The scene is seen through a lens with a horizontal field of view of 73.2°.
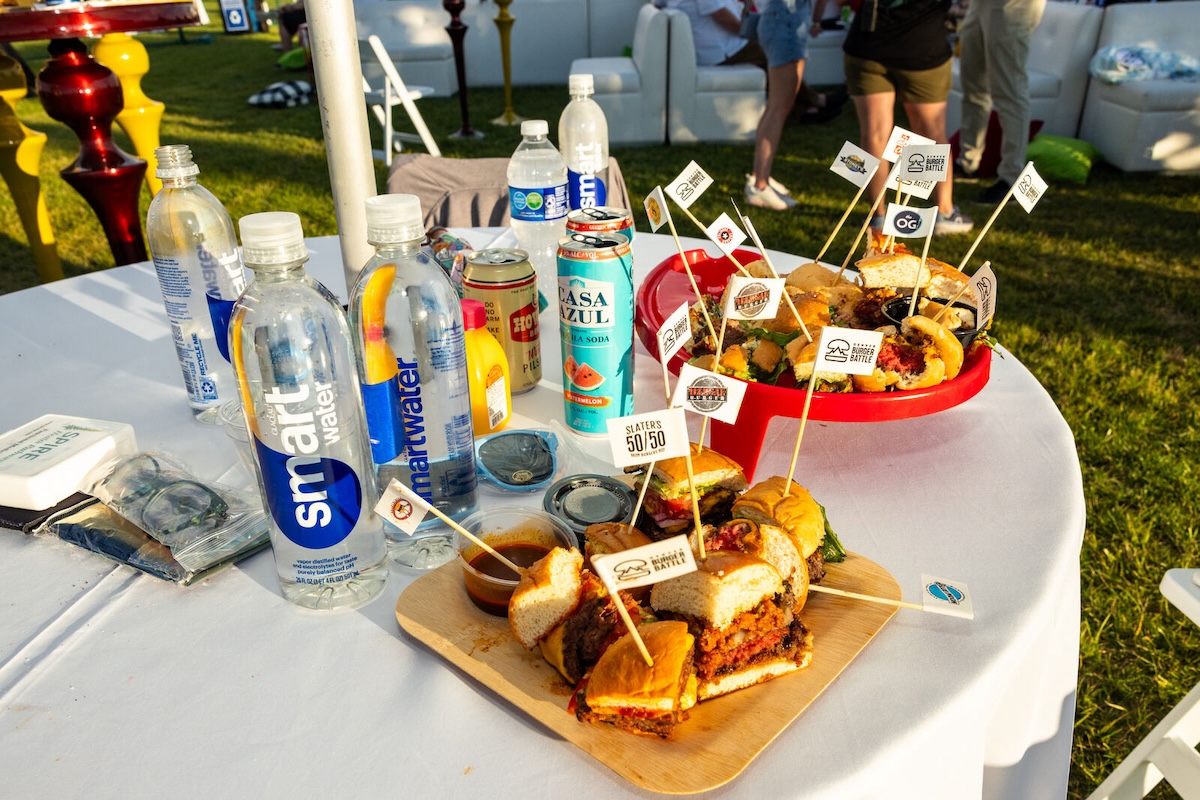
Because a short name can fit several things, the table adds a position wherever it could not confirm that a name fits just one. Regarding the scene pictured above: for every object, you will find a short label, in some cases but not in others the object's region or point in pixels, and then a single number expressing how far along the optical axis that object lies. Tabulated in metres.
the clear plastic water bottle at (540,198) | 1.77
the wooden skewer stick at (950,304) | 1.37
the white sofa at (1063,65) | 6.41
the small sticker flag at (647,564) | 0.77
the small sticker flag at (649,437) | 0.86
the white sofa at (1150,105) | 5.83
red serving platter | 1.22
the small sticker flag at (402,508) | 0.92
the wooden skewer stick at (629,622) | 0.76
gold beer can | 1.44
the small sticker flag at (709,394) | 1.00
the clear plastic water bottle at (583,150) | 1.83
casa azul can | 1.22
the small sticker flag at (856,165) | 1.45
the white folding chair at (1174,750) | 1.19
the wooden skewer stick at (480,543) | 0.91
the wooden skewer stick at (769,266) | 1.21
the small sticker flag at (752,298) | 1.12
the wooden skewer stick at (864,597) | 0.93
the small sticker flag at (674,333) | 1.09
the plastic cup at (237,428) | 1.34
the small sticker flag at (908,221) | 1.34
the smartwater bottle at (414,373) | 1.02
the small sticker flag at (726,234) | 1.34
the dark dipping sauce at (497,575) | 0.96
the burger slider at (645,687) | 0.78
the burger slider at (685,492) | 1.04
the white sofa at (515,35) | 9.05
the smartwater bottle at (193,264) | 1.34
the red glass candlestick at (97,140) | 2.39
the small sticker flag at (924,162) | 1.34
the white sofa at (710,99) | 7.12
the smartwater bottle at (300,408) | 0.91
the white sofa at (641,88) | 6.96
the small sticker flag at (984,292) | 1.32
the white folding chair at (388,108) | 4.25
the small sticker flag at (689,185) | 1.40
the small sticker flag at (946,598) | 0.93
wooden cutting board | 0.79
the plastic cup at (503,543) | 0.97
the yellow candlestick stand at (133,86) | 2.89
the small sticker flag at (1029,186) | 1.36
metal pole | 1.21
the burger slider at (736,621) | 0.85
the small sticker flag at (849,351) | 1.04
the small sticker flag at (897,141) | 1.47
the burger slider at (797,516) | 0.98
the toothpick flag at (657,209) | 1.32
